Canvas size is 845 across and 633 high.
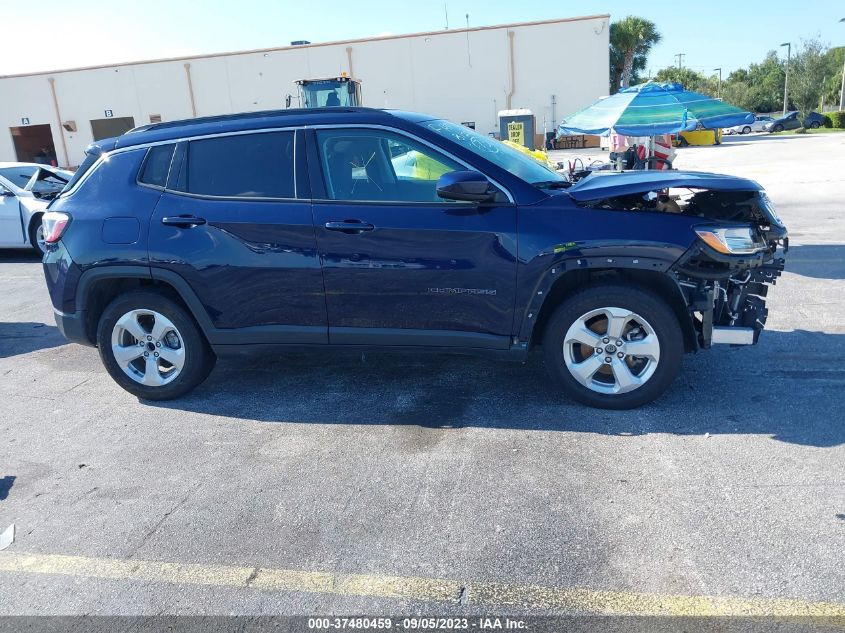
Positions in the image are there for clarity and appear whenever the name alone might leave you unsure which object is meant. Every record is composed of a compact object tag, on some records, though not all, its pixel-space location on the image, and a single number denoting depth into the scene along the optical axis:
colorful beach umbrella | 8.09
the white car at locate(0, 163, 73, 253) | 10.50
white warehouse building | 37.47
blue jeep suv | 4.12
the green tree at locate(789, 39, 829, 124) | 50.03
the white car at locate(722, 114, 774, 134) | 46.19
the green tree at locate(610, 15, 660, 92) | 52.91
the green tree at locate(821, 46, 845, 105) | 52.22
